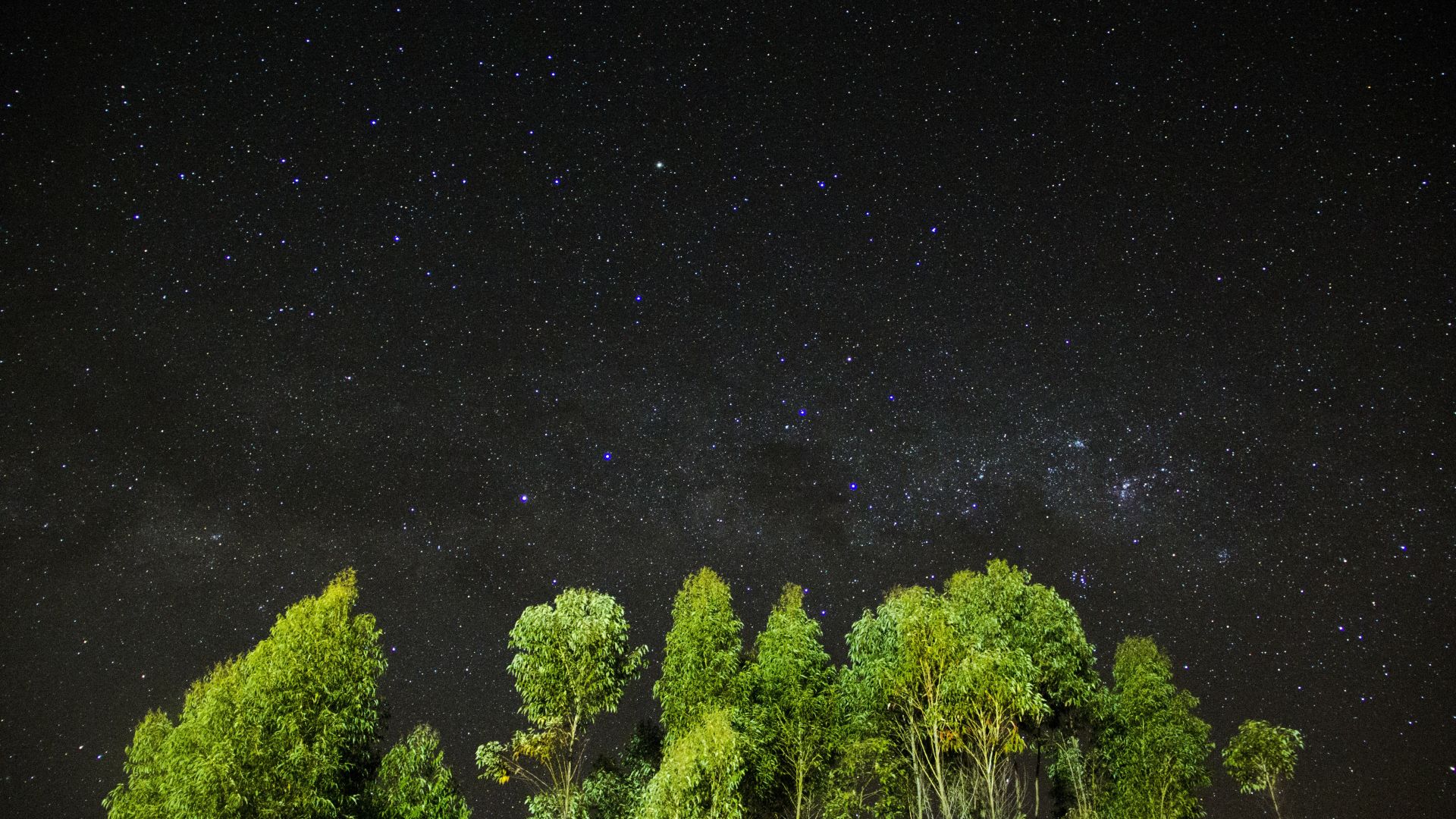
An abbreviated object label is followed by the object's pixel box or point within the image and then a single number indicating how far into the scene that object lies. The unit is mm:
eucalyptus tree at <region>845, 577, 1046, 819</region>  22734
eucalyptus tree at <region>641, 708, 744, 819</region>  20641
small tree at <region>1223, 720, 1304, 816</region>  31672
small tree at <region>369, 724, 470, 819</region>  22609
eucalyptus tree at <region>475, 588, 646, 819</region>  22672
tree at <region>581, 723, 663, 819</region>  26578
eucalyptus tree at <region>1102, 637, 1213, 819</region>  29000
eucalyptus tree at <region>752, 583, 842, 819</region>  25844
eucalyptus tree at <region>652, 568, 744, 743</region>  25219
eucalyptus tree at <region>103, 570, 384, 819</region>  19750
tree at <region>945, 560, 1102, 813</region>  26812
